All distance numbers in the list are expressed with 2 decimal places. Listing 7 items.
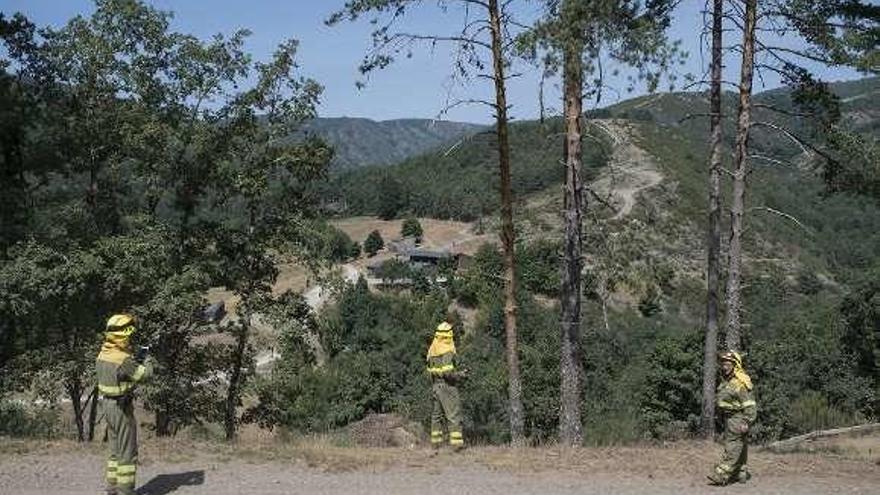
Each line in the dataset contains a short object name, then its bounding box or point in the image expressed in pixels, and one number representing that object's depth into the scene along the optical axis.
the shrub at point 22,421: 17.56
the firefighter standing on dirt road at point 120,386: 9.38
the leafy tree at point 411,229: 130.25
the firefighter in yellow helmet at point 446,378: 12.70
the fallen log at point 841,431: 23.98
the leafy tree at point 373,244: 120.56
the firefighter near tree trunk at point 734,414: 10.52
